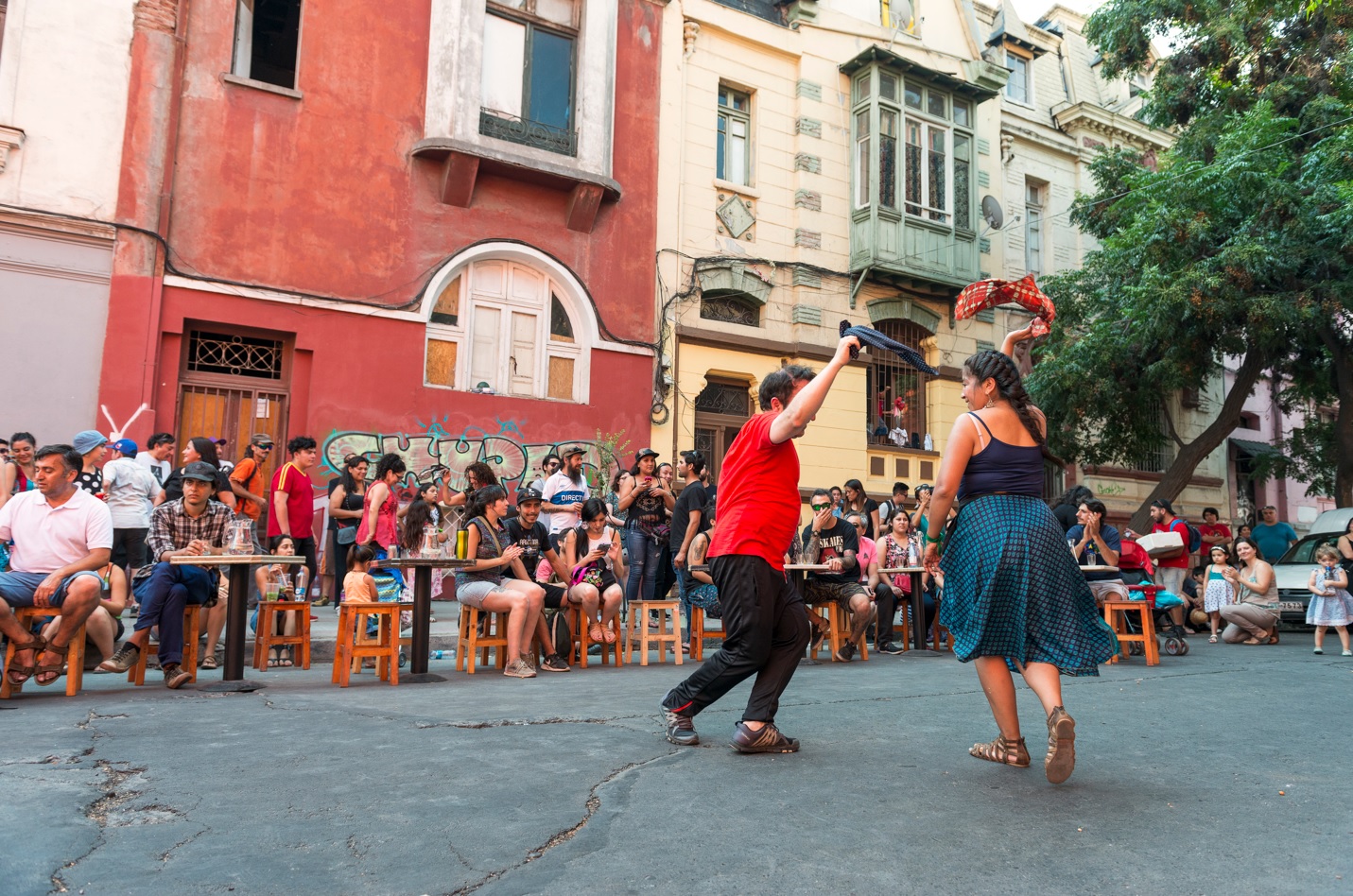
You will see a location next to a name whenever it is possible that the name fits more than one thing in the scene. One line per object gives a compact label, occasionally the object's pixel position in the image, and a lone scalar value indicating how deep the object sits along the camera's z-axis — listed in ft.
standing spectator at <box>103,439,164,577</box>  29.63
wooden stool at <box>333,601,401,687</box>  23.34
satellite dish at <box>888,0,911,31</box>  63.00
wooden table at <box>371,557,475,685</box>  24.55
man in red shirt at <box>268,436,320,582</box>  33.32
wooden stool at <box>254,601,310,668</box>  26.16
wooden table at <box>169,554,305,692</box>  21.62
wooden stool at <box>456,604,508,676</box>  26.18
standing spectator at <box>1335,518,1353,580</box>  39.91
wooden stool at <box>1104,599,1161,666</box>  29.89
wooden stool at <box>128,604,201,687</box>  22.41
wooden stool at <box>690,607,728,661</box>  29.76
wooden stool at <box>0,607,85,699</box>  19.88
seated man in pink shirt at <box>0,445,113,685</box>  19.85
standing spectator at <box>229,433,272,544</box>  29.37
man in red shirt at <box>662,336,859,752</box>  15.38
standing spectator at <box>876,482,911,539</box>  39.44
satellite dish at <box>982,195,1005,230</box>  64.34
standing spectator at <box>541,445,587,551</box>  34.83
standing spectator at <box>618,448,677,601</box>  32.96
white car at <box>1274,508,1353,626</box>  44.55
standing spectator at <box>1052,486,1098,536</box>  35.00
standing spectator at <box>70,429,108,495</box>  25.55
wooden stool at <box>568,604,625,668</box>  28.02
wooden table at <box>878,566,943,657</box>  34.09
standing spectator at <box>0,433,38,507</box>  28.89
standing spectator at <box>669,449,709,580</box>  29.25
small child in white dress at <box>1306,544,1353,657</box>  34.63
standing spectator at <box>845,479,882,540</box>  36.70
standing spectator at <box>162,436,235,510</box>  26.89
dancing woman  13.58
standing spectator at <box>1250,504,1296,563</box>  54.44
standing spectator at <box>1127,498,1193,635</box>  41.63
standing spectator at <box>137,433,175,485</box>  31.27
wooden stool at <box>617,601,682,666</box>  28.68
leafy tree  49.32
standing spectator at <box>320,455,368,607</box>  34.01
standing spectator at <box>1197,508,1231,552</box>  54.90
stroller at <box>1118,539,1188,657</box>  33.63
